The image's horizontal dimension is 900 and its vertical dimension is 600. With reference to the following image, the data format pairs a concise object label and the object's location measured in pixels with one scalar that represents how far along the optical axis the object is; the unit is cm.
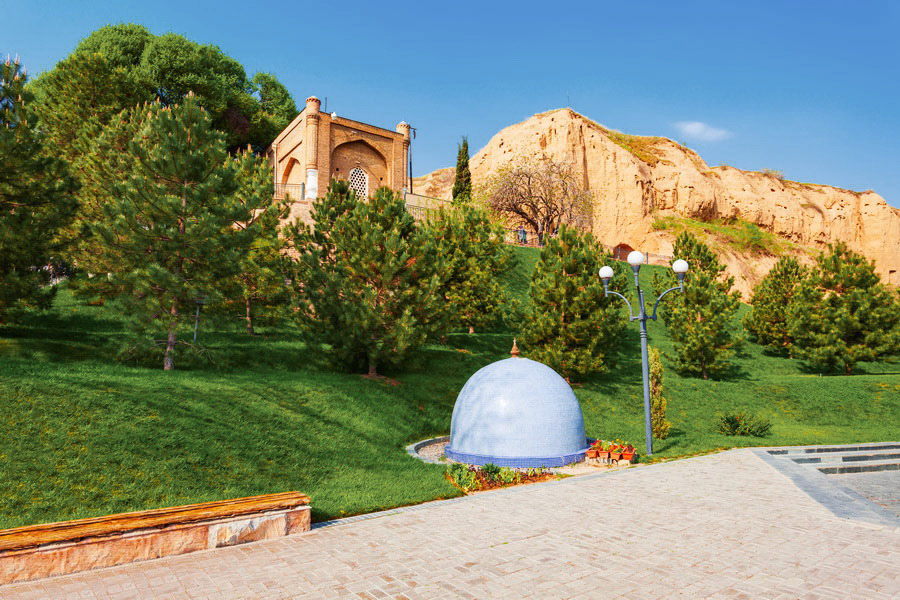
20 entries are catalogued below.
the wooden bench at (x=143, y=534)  543
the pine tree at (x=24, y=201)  1386
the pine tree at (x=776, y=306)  3341
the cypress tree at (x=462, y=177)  5133
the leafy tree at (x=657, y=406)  1625
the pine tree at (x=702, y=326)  2575
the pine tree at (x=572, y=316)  2197
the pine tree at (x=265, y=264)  2062
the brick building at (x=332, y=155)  3912
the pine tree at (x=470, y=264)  2650
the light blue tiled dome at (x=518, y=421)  1277
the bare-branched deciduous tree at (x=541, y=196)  4922
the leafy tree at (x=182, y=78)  4270
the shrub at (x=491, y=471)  1116
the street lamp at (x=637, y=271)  1348
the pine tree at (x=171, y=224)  1409
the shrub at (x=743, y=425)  1789
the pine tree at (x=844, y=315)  2788
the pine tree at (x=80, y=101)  2584
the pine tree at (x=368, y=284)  1744
